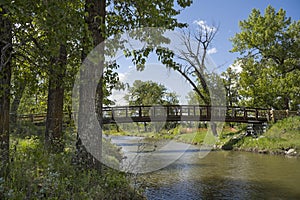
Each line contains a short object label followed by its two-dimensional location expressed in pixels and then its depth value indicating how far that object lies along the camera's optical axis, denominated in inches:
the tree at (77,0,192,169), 208.7
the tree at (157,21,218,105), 999.6
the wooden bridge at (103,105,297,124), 745.0
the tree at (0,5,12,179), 181.3
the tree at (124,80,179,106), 1129.1
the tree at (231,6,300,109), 916.6
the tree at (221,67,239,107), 1354.6
